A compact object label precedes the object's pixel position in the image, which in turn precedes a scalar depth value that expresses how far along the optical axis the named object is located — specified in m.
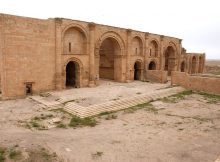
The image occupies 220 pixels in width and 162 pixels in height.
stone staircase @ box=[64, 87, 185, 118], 13.03
